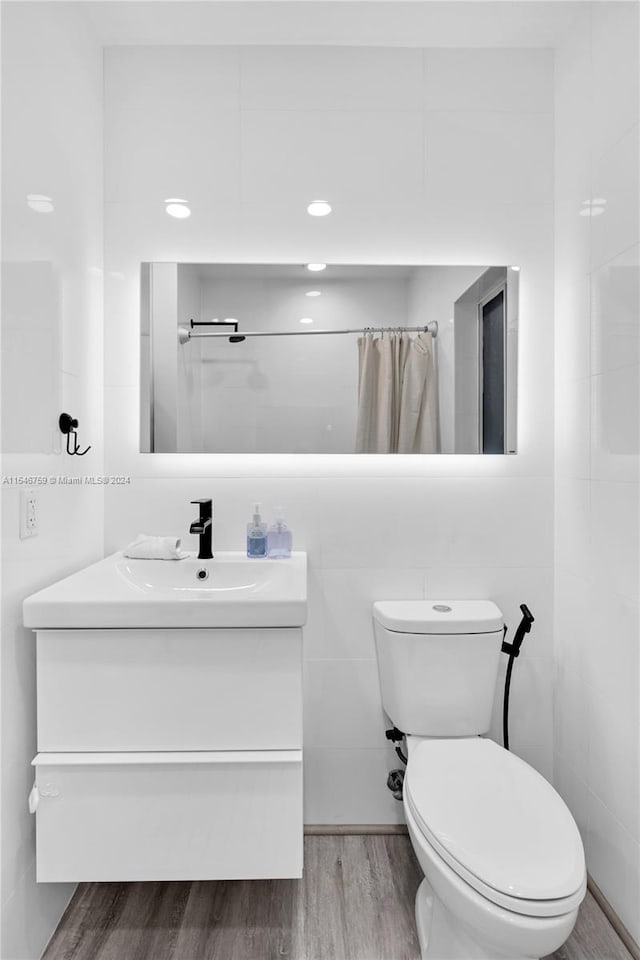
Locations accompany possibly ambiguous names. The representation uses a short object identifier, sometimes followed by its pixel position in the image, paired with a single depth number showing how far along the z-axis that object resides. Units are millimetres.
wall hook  1528
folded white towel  1645
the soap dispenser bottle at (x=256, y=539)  1723
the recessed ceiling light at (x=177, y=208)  1813
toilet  1058
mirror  1803
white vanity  1255
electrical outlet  1305
